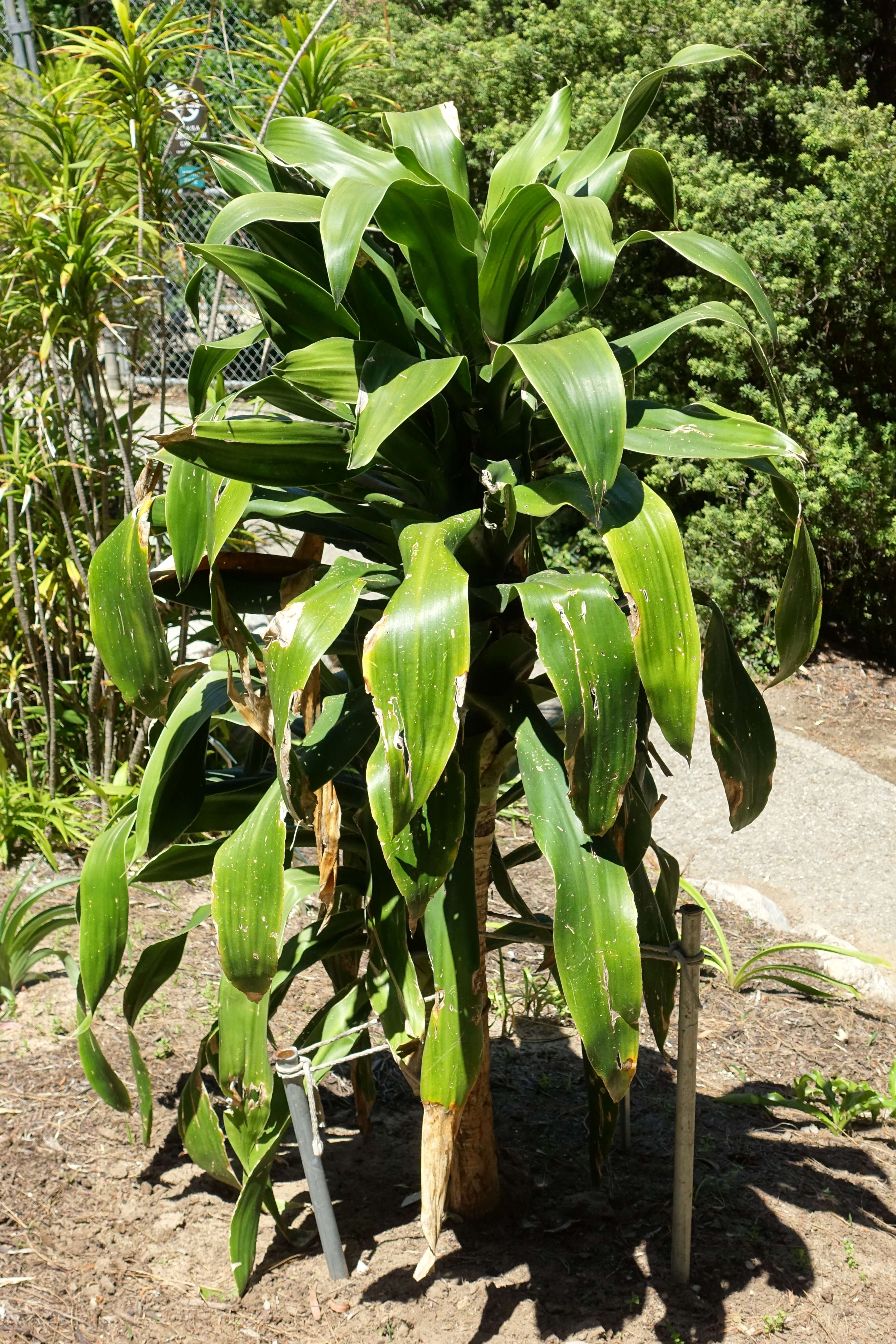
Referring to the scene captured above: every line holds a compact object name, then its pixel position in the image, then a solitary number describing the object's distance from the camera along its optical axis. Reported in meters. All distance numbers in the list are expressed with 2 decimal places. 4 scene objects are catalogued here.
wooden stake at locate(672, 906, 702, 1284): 1.82
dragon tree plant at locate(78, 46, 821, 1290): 1.40
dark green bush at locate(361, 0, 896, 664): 5.91
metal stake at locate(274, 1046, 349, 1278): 1.81
